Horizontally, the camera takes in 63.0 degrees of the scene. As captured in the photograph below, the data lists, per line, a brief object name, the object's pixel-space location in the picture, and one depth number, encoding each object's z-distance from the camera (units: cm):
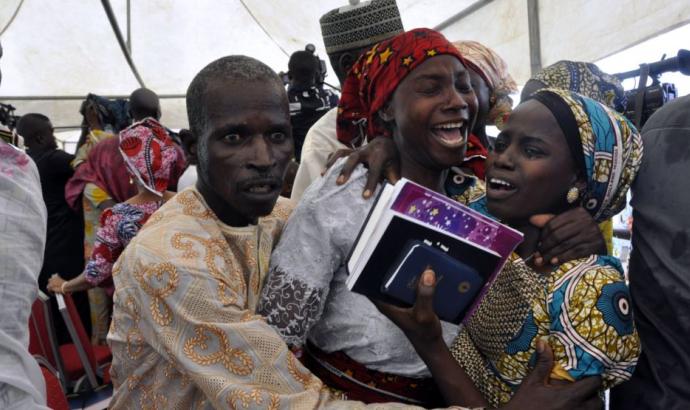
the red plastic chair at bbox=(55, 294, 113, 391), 287
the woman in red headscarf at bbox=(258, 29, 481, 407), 133
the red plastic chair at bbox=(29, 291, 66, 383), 265
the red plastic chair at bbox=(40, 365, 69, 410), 168
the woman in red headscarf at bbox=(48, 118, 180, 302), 275
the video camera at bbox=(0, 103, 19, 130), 430
